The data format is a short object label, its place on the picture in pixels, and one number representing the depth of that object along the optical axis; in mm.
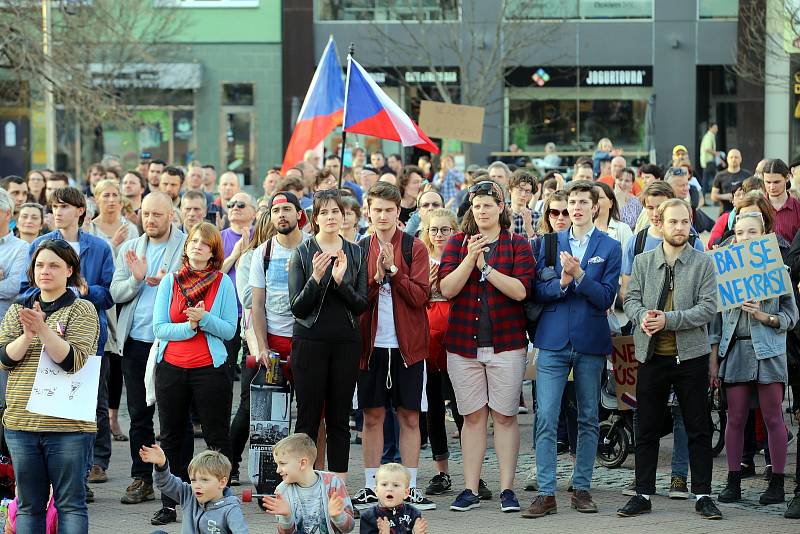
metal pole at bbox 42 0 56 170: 34844
